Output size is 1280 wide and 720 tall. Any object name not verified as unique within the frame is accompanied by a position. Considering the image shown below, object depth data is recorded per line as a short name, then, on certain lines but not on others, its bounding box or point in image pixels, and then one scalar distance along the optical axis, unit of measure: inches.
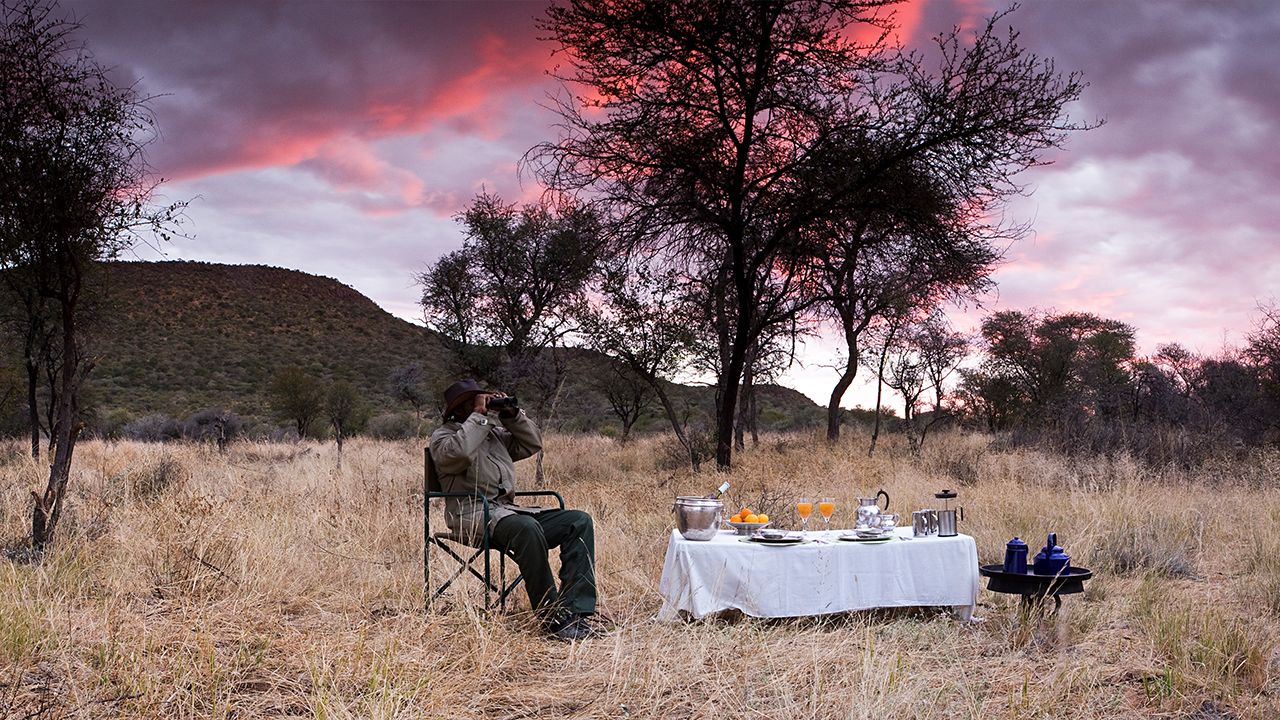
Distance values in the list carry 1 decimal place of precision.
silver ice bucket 190.1
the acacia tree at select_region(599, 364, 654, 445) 848.3
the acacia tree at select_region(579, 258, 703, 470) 563.1
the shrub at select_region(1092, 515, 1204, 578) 251.8
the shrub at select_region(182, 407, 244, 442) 889.5
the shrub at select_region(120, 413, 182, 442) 868.0
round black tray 178.2
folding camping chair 181.0
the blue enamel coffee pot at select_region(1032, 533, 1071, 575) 180.4
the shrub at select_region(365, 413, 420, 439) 1035.3
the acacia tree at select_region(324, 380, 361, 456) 1011.9
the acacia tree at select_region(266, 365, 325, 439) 1036.5
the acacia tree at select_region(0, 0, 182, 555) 252.5
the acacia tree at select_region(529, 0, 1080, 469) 361.1
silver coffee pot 200.1
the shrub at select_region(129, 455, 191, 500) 343.6
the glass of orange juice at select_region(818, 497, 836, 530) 208.5
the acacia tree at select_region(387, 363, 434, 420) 886.4
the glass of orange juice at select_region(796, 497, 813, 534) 205.0
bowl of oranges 204.2
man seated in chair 181.5
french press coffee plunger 203.0
